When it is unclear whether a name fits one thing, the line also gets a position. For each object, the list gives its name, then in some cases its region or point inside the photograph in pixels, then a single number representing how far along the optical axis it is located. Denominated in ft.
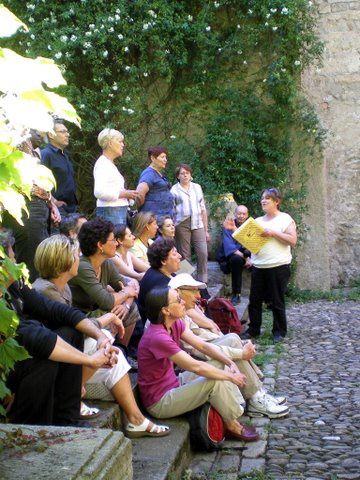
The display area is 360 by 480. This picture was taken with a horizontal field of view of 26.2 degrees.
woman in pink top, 16.20
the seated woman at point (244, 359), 18.56
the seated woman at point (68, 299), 15.20
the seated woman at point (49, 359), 12.82
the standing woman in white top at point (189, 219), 31.53
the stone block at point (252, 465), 15.37
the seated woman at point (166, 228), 26.55
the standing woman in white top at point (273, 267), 28.02
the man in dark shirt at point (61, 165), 23.50
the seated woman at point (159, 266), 20.70
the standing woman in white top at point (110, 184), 24.89
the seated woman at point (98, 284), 18.26
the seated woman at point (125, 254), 22.24
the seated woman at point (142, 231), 24.82
